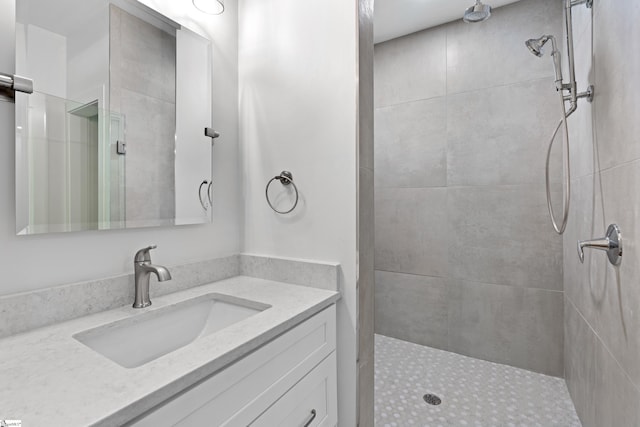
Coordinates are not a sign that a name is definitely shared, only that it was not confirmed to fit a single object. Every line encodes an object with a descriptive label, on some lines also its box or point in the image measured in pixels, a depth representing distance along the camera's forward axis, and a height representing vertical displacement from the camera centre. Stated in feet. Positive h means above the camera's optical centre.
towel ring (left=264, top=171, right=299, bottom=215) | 4.38 +0.53
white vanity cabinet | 2.11 -1.48
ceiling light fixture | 4.24 +3.00
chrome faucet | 3.35 -0.65
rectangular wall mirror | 2.86 +1.12
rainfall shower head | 5.86 +3.97
